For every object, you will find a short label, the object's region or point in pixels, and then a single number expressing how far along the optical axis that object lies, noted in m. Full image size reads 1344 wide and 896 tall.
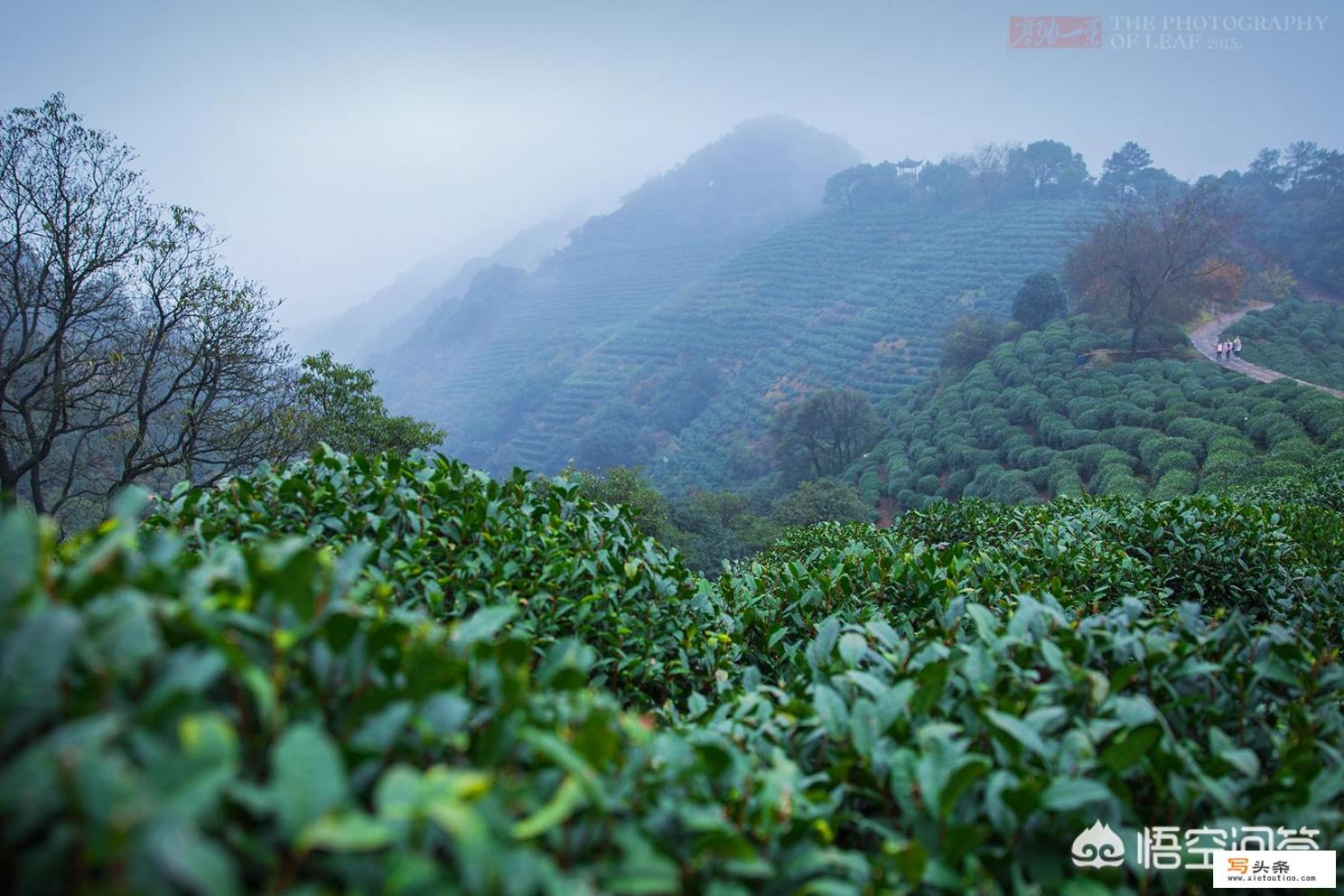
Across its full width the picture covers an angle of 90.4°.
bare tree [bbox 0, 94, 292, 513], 10.05
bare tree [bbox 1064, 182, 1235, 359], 28.69
